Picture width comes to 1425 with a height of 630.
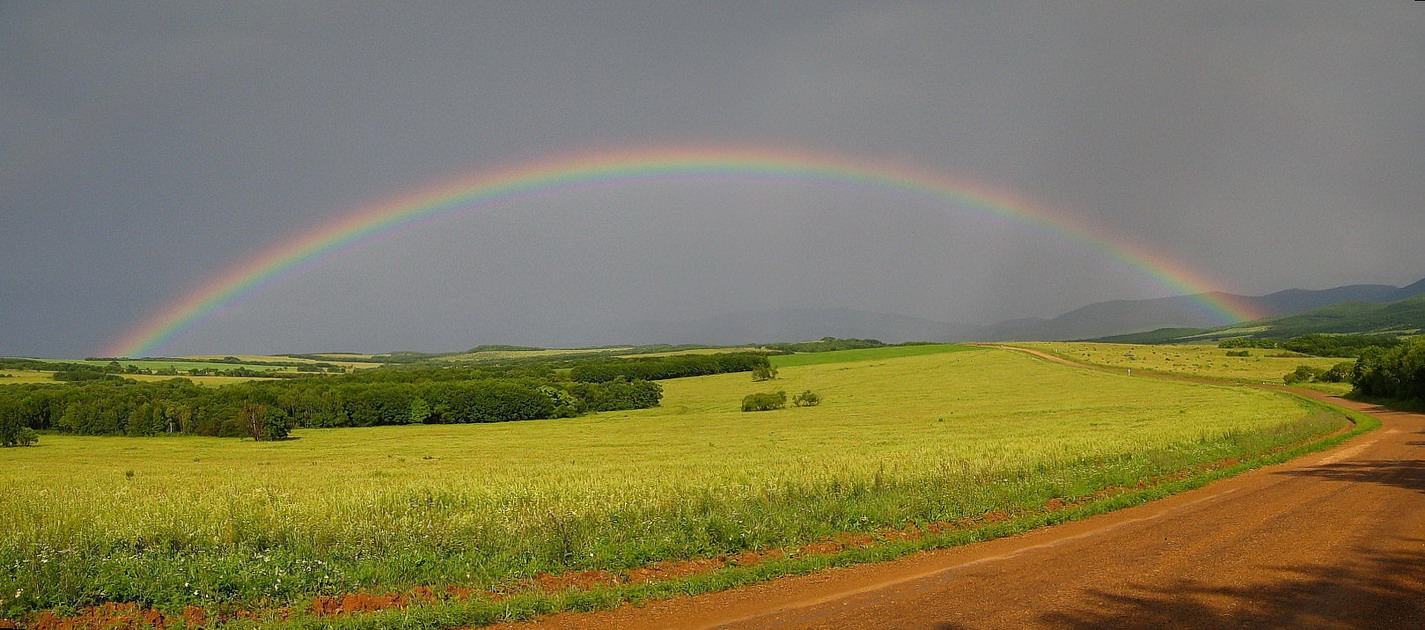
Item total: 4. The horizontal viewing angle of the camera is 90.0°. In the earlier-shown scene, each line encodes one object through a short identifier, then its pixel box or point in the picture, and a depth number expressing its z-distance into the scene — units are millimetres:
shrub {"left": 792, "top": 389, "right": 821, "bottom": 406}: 83000
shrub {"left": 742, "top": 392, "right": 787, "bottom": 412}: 81938
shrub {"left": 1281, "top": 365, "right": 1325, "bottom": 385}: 72631
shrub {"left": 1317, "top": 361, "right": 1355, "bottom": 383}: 70375
